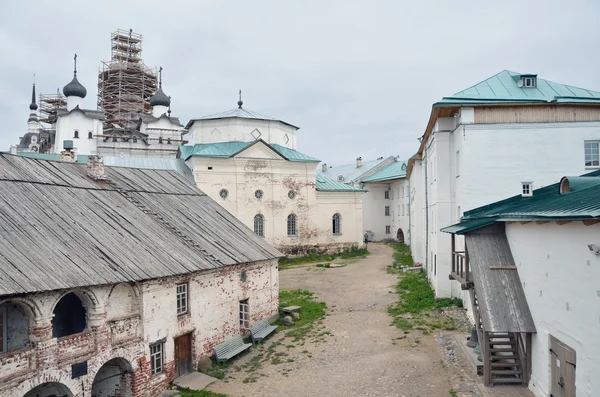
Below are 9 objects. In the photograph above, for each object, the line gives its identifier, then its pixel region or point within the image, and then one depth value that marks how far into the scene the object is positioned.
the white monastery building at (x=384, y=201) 46.72
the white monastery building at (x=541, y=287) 8.10
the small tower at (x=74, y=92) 45.81
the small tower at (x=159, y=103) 48.72
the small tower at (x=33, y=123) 60.50
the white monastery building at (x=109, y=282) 10.02
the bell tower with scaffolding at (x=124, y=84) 50.00
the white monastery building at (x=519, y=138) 16.75
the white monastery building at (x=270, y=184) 33.84
